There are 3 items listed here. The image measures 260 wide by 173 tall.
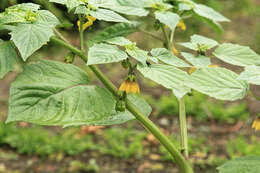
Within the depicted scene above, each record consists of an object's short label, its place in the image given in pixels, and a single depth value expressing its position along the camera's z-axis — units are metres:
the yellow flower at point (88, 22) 1.19
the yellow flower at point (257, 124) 1.22
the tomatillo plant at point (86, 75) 1.12
